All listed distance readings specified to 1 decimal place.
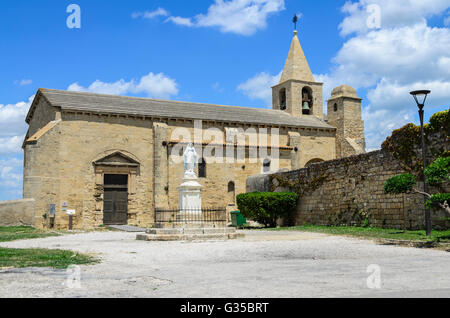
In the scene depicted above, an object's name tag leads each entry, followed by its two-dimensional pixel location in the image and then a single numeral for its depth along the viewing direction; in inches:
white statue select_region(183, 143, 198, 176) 701.3
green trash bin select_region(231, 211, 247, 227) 948.0
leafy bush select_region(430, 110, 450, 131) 571.5
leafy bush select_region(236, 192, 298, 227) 883.4
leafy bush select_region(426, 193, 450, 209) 447.0
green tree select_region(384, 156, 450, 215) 453.1
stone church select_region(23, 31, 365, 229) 1019.3
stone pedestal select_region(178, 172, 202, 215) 660.7
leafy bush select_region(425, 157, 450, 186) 452.8
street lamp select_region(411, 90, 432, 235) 490.0
